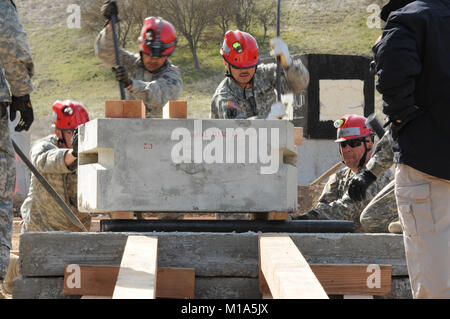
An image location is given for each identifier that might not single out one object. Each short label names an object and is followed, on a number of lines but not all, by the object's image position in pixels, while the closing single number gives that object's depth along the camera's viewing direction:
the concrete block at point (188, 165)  9.12
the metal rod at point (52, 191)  11.59
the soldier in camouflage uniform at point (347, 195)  11.94
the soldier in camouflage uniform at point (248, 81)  12.90
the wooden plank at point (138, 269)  6.34
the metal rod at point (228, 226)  9.19
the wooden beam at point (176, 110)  9.40
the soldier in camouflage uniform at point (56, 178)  12.94
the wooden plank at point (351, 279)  8.44
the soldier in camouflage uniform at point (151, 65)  13.23
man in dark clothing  7.30
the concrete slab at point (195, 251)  8.47
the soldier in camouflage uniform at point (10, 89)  9.86
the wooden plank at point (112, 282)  8.30
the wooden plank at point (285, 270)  6.16
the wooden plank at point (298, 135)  11.30
